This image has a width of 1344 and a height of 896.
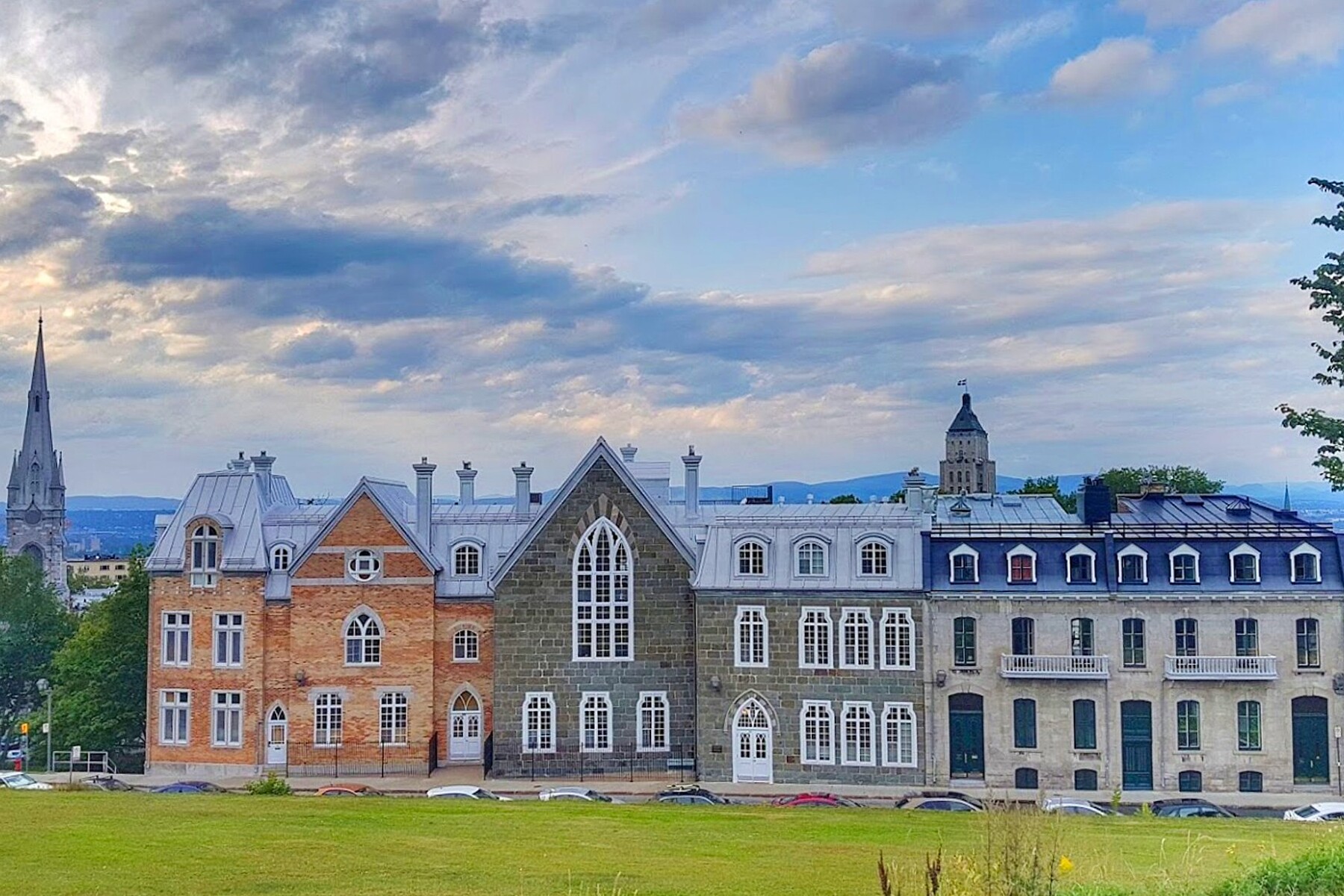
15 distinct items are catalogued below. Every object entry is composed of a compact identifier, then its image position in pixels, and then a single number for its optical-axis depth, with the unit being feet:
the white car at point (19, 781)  135.26
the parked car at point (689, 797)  127.44
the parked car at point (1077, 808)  111.99
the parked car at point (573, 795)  125.80
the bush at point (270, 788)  117.29
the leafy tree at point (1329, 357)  87.25
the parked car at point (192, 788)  129.70
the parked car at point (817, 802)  120.57
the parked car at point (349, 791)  130.31
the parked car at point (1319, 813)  117.80
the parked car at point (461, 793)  128.61
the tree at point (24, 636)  221.87
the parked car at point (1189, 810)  121.60
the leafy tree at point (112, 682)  175.94
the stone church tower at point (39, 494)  573.74
